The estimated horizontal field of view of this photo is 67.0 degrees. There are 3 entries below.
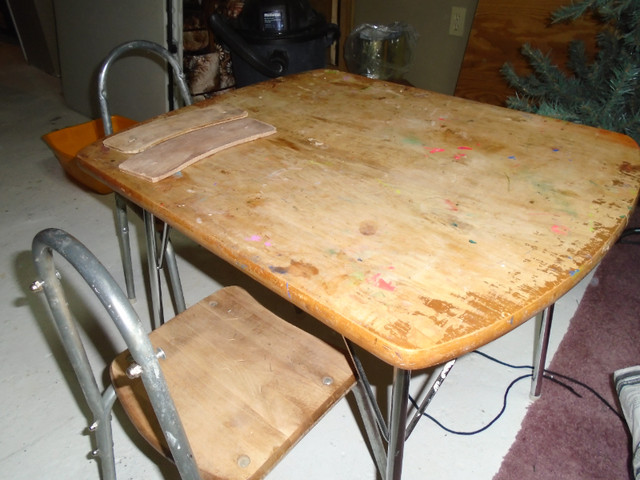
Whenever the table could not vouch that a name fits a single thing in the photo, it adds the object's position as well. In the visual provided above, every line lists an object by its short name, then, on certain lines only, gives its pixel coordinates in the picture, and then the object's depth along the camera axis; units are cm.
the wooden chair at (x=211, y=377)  50
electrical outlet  237
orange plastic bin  205
